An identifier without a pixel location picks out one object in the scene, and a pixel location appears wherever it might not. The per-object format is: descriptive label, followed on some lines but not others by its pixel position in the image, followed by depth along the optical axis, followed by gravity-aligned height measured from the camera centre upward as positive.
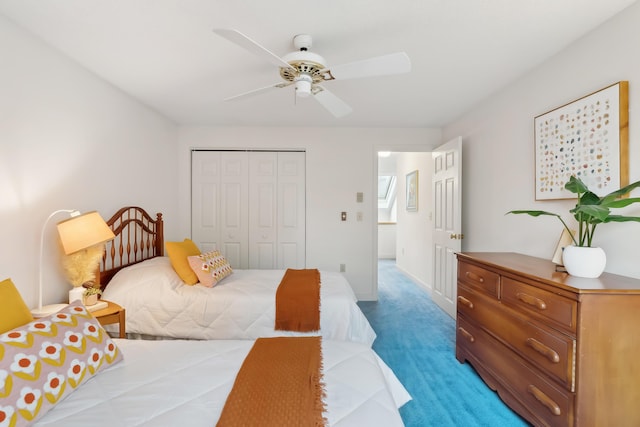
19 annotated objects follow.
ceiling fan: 1.55 +0.83
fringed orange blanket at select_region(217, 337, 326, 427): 0.95 -0.67
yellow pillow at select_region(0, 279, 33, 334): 1.24 -0.43
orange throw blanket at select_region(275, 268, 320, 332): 2.25 -0.76
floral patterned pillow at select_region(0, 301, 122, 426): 0.98 -0.58
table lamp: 1.94 -0.16
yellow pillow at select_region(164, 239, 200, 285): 2.60 -0.46
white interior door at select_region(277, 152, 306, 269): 4.08 +0.21
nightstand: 1.97 -0.71
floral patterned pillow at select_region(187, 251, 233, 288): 2.56 -0.51
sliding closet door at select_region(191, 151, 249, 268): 4.06 +0.12
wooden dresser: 1.39 -0.70
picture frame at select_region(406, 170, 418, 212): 5.12 +0.36
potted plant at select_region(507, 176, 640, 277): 1.45 -0.15
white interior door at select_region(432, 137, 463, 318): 3.22 -0.11
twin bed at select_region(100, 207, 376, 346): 2.29 -0.78
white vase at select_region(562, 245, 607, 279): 1.57 -0.27
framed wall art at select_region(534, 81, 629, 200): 1.66 +0.43
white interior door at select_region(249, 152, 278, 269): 4.07 +0.01
